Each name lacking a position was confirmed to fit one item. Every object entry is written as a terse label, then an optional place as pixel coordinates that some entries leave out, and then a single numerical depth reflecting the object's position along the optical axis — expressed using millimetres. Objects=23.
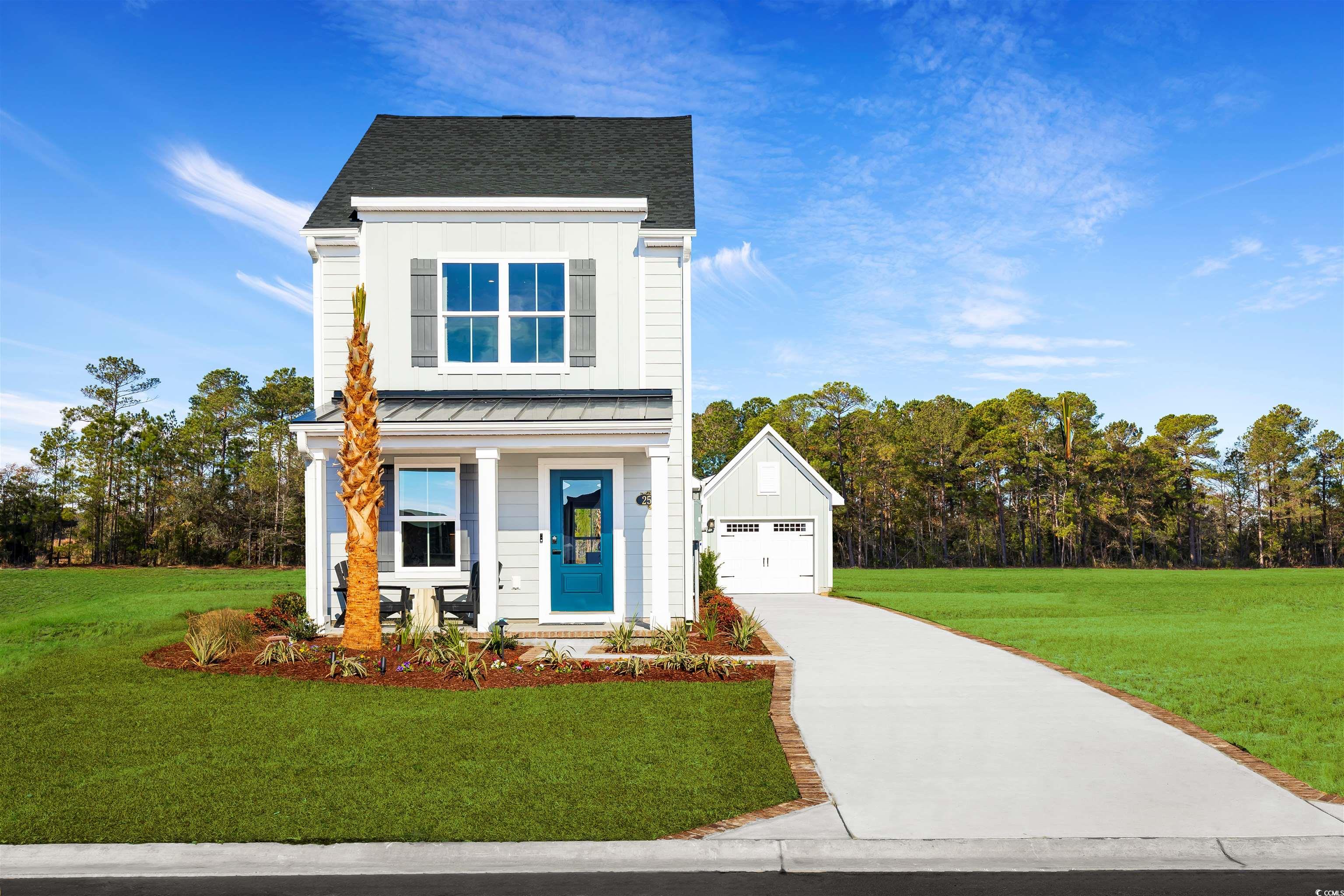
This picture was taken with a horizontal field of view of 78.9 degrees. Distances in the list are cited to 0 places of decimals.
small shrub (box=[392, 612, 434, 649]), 10688
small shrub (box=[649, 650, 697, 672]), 9562
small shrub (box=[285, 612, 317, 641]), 11008
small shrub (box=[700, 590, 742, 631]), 13023
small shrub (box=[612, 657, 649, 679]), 9406
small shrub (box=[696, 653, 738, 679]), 9492
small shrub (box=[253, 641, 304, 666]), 9820
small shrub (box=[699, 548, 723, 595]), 18172
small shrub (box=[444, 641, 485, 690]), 8977
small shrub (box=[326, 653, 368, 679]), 9242
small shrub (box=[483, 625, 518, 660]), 10164
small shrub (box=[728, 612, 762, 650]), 11000
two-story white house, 13031
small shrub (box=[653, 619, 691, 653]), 9938
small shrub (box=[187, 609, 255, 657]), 10492
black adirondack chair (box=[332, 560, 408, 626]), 12070
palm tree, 10562
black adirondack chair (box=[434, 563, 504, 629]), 12211
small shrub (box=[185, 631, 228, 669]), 9883
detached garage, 24750
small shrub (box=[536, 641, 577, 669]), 9625
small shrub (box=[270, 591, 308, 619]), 13281
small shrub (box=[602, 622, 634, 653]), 10609
